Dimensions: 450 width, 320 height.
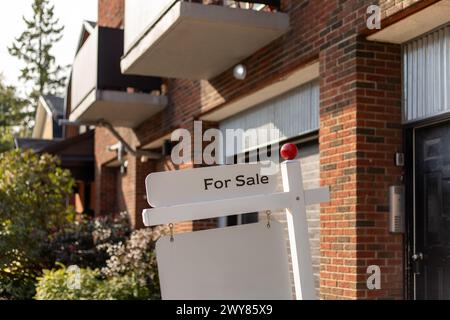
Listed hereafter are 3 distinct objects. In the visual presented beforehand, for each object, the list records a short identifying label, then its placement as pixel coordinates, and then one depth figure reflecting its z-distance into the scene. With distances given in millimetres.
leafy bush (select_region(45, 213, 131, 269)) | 11298
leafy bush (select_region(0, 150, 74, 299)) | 7732
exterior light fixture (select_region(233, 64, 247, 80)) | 8445
